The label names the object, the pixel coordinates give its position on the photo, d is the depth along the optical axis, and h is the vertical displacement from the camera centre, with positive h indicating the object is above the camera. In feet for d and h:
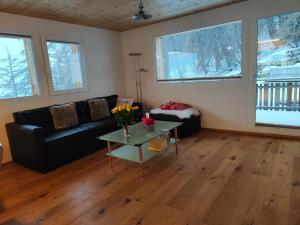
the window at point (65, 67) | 12.69 +1.01
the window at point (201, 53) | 12.55 +1.26
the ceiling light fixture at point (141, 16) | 9.04 +2.63
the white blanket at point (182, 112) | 12.83 -2.38
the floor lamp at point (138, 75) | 16.50 +0.20
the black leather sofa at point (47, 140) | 9.26 -2.71
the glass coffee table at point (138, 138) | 8.64 -2.54
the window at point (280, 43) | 11.19 +1.28
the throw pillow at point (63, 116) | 11.50 -1.82
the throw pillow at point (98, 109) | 13.48 -1.84
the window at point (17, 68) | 10.66 +0.98
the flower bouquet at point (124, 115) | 8.83 -1.53
